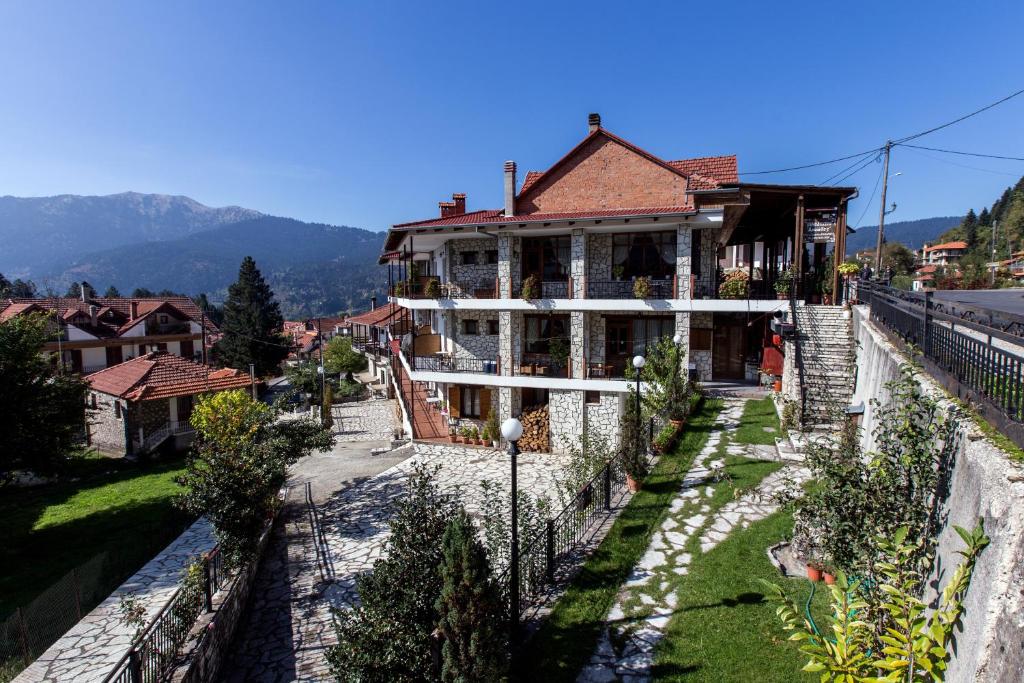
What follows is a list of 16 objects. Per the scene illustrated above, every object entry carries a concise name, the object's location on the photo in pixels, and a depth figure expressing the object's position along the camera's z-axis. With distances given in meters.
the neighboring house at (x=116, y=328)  38.31
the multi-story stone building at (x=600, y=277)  18.14
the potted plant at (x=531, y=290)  19.00
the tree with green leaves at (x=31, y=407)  13.84
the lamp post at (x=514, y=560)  6.79
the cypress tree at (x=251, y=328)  47.62
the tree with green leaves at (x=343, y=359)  47.78
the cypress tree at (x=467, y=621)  5.45
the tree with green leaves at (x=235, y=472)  9.99
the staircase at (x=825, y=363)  13.53
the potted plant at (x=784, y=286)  17.52
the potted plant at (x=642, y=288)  18.28
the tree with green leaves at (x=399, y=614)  5.52
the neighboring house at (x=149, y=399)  24.38
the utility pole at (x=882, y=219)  27.36
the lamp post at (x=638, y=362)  12.66
